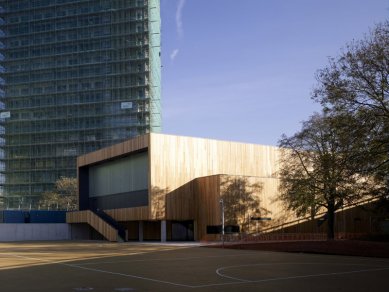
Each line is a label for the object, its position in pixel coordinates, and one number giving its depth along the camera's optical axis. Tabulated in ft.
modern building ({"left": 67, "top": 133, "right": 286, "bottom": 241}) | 190.49
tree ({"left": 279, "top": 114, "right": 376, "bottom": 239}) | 135.03
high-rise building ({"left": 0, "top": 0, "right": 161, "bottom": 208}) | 419.95
